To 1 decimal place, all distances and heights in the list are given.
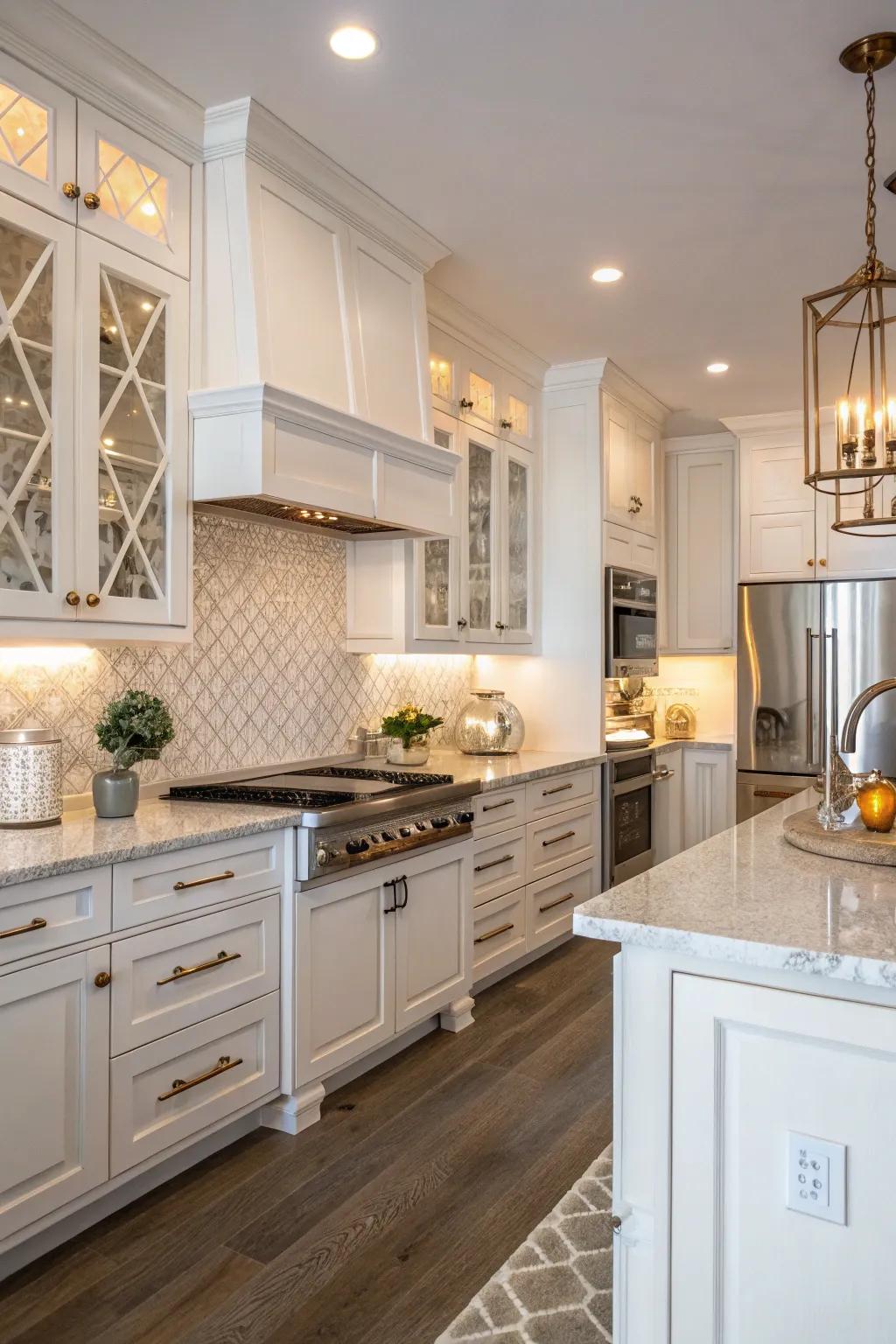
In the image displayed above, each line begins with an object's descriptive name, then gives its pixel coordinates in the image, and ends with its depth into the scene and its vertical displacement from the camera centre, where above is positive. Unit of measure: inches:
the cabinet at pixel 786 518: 212.7 +35.8
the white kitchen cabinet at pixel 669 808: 218.1 -31.1
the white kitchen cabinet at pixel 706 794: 229.6 -29.0
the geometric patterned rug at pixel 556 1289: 75.2 -51.3
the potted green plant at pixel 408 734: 149.9 -9.4
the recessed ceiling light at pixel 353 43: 90.8 +60.7
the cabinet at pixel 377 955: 108.2 -35.0
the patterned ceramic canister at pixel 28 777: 91.2 -9.9
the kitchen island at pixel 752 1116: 54.6 -26.5
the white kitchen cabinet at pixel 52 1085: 76.4 -34.3
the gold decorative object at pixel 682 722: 245.9 -12.3
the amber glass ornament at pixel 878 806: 82.5 -11.3
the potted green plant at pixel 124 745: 99.7 -7.5
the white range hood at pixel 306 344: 106.6 +40.7
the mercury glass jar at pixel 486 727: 173.8 -9.7
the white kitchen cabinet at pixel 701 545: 235.8 +32.1
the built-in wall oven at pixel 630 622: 195.3 +11.1
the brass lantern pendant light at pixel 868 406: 76.3 +22.3
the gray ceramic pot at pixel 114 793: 99.5 -12.4
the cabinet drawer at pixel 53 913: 76.2 -19.9
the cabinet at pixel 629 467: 195.8 +44.7
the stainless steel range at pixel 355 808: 106.0 -16.1
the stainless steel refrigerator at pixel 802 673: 203.6 +0.3
